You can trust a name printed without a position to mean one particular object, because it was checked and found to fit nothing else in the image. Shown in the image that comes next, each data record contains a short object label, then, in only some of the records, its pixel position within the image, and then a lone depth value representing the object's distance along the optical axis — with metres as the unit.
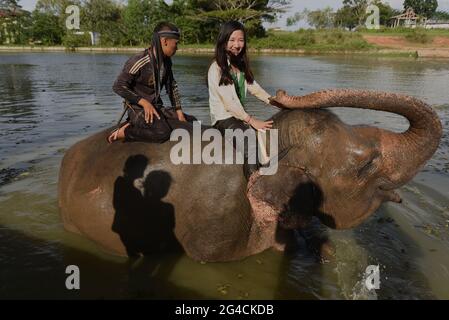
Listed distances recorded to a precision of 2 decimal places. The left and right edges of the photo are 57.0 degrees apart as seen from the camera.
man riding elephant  3.68
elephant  3.20
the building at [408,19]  82.69
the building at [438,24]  87.99
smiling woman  3.55
